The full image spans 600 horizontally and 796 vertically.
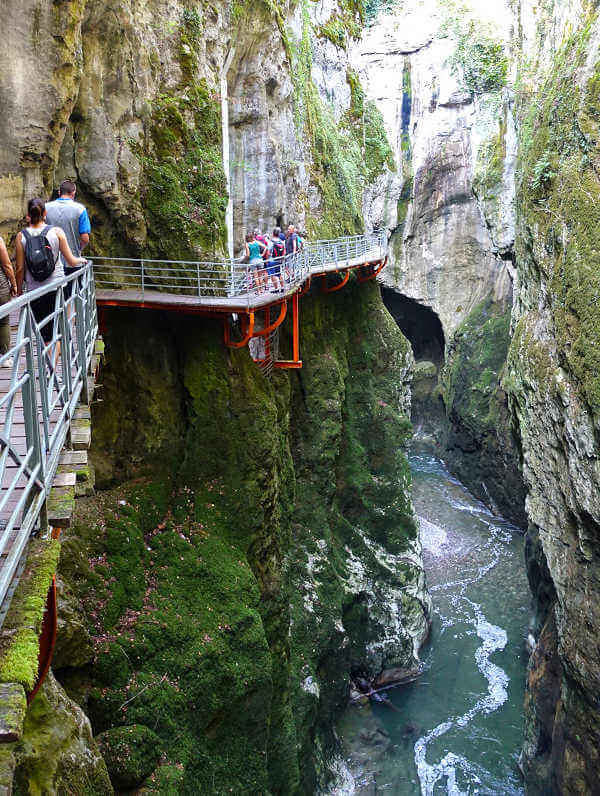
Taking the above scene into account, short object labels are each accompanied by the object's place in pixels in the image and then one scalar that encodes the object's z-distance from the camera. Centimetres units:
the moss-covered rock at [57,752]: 529
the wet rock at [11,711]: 287
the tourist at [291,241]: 1714
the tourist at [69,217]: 737
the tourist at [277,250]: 1630
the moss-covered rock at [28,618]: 316
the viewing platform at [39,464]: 330
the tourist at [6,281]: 552
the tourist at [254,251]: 1455
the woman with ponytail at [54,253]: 599
